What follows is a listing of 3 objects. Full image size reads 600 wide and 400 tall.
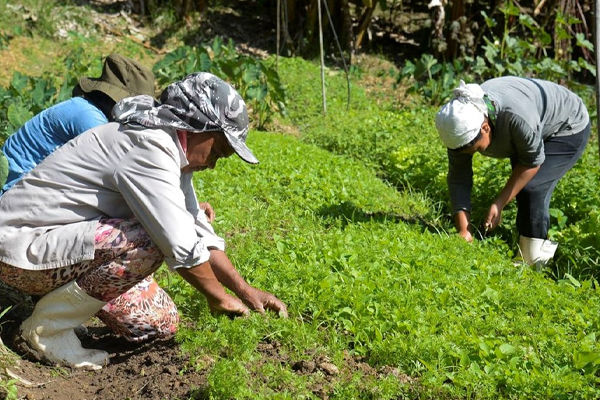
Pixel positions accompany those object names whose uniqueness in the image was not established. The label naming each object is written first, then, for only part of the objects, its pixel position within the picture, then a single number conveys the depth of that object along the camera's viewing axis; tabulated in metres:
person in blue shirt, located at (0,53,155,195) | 3.89
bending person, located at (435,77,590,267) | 4.57
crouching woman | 2.99
